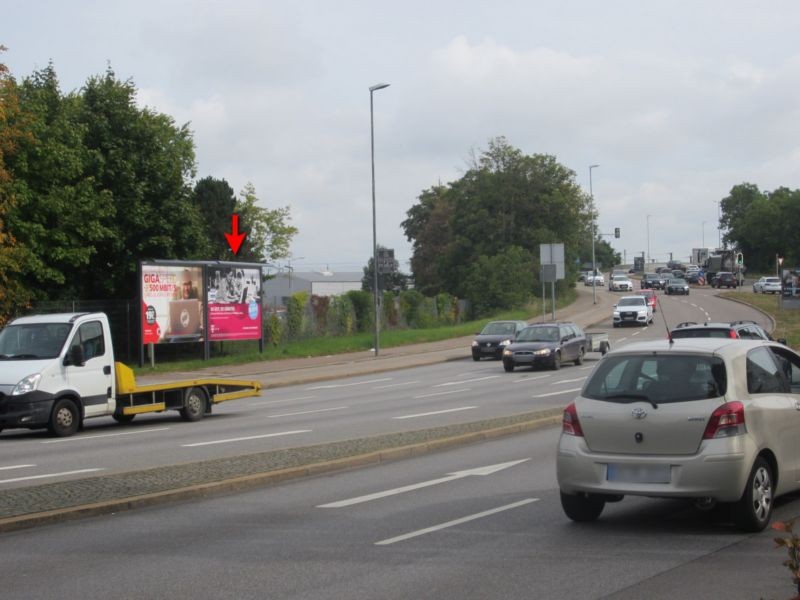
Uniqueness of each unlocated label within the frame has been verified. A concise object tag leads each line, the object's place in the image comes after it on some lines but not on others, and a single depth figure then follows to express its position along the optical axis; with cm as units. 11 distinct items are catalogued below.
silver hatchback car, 830
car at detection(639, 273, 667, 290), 9213
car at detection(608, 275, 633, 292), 9662
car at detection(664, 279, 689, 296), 8312
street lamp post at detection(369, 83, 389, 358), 4178
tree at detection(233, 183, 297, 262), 9519
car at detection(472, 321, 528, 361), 4031
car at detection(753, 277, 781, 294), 8688
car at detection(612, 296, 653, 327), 5725
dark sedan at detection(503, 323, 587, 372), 3312
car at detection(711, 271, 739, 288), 9650
